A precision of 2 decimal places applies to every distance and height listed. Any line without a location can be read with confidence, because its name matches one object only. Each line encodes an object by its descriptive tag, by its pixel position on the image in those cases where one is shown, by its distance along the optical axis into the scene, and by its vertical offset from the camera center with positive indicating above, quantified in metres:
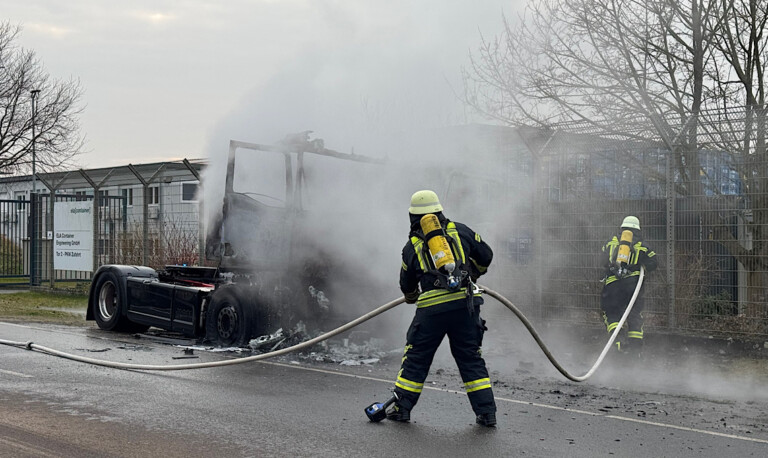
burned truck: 9.59 +0.05
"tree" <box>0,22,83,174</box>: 28.84 +4.46
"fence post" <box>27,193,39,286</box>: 20.48 +0.16
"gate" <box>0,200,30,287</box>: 22.73 -0.08
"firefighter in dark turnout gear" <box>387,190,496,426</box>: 5.98 -0.55
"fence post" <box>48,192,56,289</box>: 20.02 -0.12
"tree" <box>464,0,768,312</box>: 10.66 +2.50
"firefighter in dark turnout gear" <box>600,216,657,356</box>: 9.30 -0.49
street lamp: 28.83 +4.75
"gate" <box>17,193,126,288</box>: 18.84 +0.16
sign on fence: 19.14 +0.13
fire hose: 6.93 -1.13
